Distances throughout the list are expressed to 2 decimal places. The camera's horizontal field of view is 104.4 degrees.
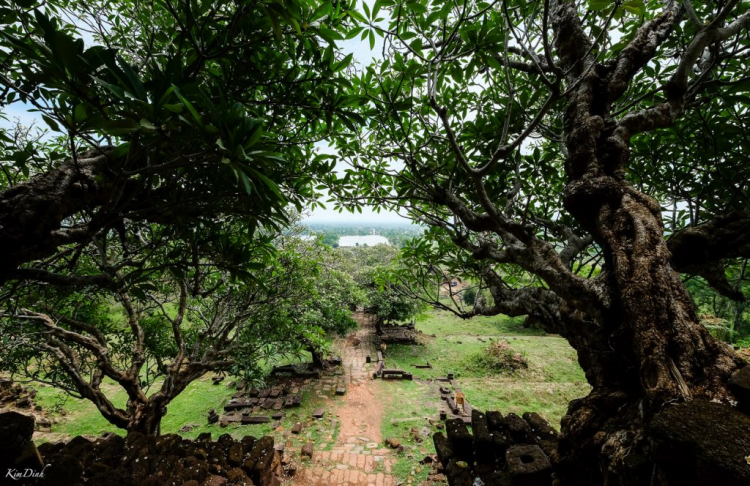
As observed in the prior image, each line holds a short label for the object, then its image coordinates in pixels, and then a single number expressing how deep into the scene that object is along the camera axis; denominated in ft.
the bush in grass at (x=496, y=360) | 36.55
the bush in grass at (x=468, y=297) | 67.34
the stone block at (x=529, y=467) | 7.46
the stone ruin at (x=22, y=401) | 24.52
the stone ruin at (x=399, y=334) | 45.55
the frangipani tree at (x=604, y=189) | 4.62
